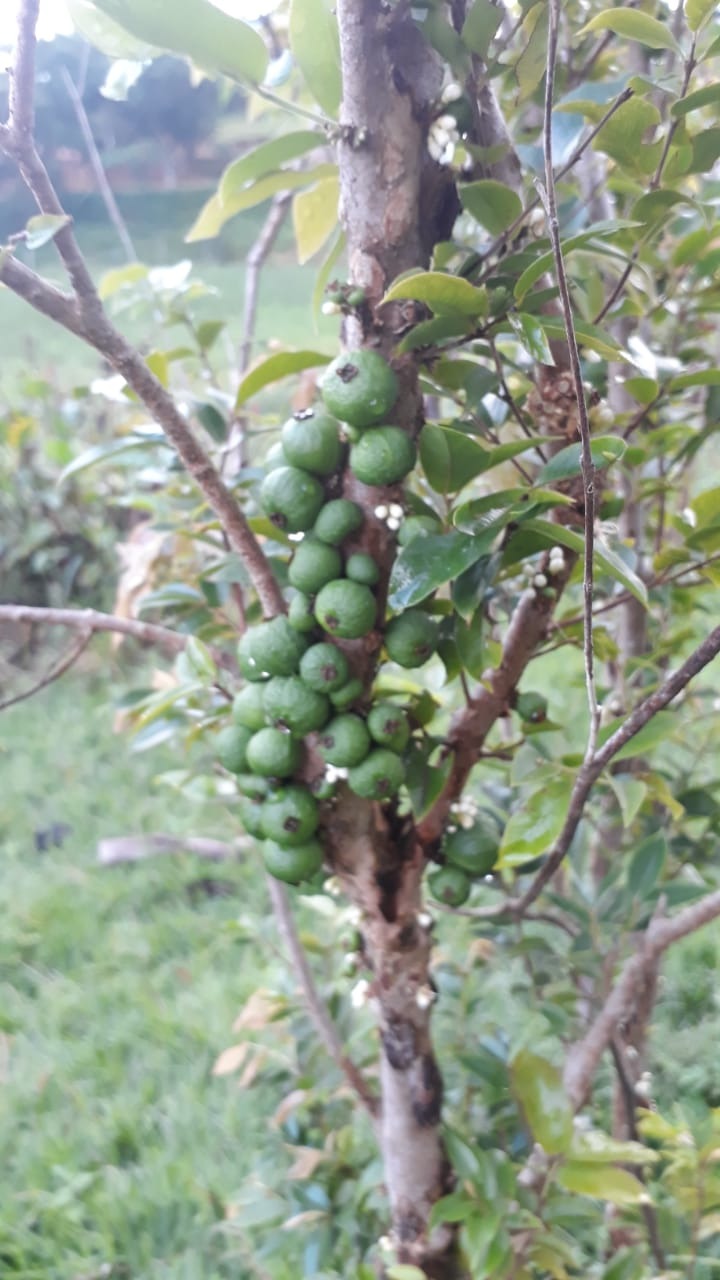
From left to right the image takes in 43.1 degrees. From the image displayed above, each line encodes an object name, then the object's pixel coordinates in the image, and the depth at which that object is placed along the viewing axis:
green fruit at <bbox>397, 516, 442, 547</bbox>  0.60
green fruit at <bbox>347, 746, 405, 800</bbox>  0.61
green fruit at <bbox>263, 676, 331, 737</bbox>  0.61
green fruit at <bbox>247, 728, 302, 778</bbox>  0.63
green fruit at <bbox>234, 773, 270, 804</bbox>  0.67
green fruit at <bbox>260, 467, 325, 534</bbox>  0.58
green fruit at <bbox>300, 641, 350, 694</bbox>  0.60
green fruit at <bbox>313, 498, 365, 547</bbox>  0.58
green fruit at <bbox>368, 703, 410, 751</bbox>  0.62
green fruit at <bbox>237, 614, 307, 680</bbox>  0.62
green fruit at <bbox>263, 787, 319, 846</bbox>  0.64
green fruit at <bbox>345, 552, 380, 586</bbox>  0.59
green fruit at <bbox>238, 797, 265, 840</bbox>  0.66
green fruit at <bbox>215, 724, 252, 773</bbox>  0.68
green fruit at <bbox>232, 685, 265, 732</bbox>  0.65
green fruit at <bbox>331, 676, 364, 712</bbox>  0.62
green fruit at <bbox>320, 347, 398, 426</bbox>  0.54
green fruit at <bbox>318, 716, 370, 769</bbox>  0.61
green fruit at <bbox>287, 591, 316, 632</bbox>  0.61
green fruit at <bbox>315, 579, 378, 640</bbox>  0.57
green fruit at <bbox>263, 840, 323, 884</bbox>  0.66
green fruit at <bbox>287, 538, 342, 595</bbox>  0.59
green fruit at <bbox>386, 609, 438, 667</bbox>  0.60
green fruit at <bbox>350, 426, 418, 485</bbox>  0.54
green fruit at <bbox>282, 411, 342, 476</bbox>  0.57
